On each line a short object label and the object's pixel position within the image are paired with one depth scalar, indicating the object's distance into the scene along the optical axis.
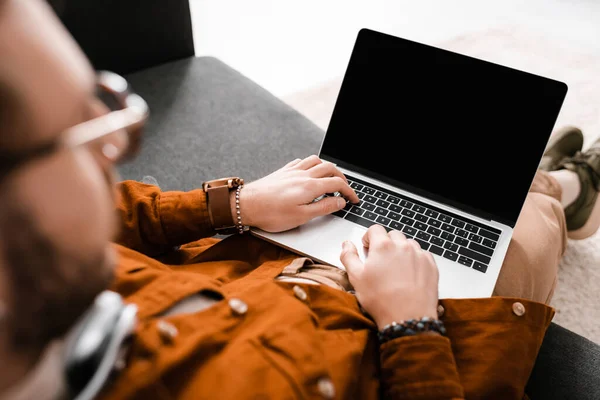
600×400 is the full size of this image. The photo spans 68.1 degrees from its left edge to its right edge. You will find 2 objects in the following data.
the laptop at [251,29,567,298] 0.73
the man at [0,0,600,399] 0.23
